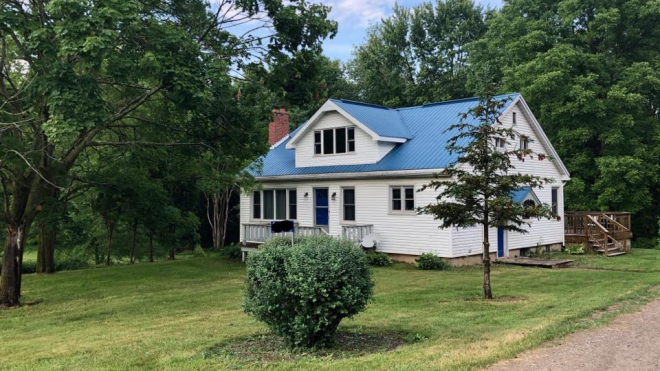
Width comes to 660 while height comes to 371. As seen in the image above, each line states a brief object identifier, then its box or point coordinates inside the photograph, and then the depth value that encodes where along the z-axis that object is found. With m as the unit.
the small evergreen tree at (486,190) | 11.44
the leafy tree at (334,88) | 38.43
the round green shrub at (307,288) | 7.09
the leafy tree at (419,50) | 40.06
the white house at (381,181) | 18.80
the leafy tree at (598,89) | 27.23
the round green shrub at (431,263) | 17.75
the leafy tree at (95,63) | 10.27
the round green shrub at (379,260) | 19.02
